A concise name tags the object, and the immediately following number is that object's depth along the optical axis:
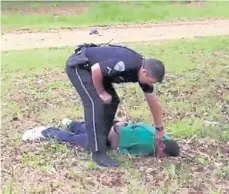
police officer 5.59
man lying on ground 5.96
